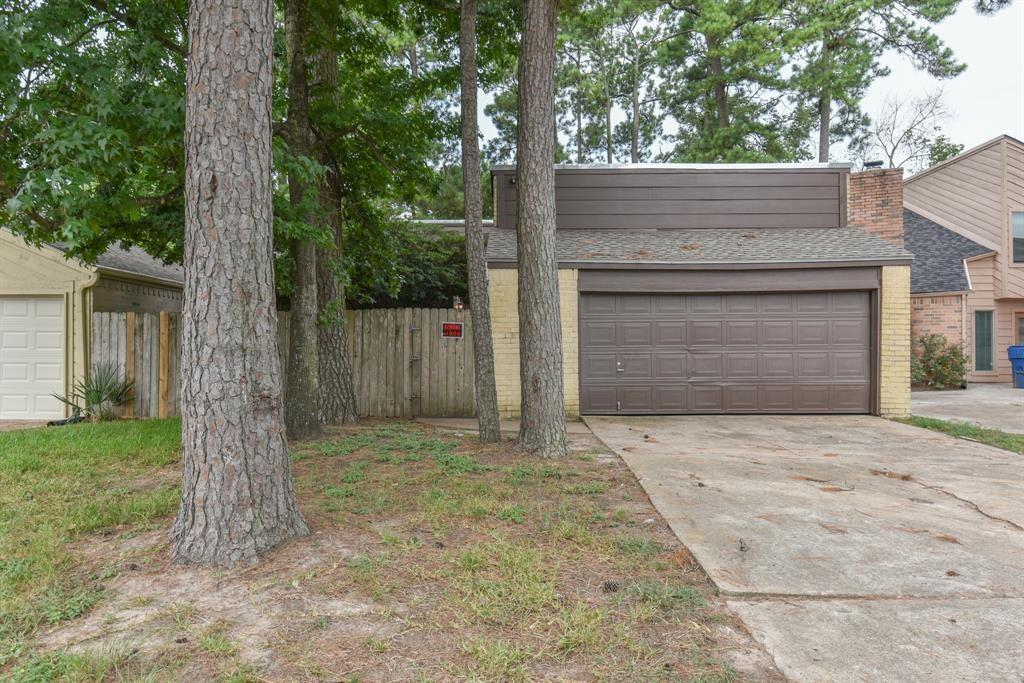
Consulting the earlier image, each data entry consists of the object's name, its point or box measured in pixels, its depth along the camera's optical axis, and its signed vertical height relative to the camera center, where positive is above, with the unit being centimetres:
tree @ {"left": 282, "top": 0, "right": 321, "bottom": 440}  716 +79
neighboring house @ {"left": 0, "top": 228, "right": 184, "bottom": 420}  960 +39
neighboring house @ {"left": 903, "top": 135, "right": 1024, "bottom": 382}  1502 +205
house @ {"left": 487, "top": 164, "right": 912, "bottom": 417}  958 +32
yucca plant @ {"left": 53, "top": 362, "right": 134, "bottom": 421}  915 -71
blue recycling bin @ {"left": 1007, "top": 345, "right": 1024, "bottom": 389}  1437 -52
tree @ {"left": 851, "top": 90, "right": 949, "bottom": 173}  2712 +935
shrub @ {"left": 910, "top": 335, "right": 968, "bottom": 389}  1422 -52
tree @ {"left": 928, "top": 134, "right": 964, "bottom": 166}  2703 +875
